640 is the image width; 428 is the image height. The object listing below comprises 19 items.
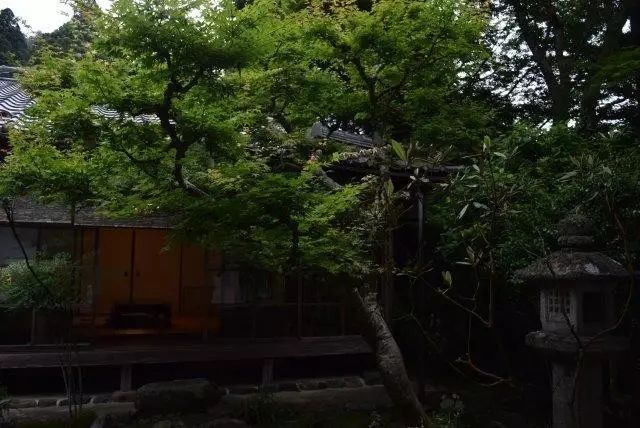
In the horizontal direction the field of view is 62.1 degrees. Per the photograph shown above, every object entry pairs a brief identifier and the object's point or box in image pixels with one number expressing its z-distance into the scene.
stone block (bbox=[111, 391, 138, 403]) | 10.46
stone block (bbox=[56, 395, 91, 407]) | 9.98
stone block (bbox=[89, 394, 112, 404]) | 10.36
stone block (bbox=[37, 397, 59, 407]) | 10.00
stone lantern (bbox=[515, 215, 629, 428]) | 6.51
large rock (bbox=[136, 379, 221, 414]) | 9.52
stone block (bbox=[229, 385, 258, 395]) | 11.24
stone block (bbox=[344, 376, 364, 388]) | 12.01
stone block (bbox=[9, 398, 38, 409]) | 9.83
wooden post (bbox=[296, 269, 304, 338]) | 11.75
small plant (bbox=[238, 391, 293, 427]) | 9.50
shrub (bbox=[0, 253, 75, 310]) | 8.78
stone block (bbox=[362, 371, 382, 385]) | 12.15
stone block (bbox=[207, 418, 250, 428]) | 8.97
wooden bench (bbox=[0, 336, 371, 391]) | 10.23
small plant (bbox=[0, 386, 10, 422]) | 8.40
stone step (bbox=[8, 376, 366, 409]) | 10.08
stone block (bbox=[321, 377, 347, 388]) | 11.97
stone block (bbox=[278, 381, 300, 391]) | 11.68
